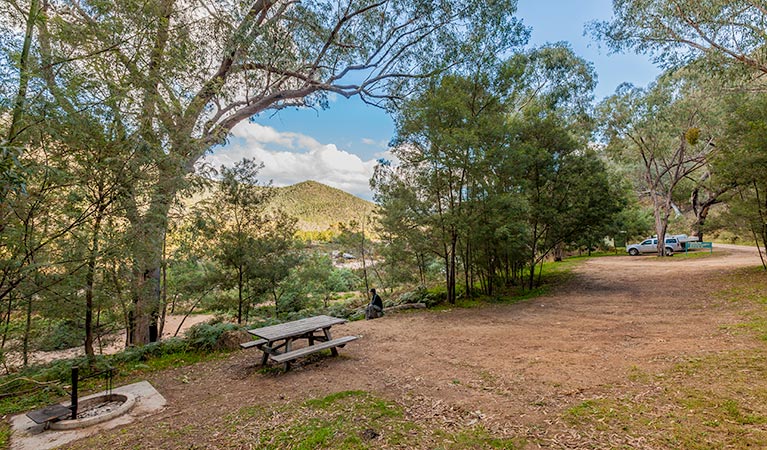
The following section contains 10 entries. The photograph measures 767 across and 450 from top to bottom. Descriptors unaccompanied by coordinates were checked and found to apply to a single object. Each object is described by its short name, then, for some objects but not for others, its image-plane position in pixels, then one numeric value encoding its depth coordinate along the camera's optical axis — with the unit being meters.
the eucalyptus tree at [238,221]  8.88
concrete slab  2.99
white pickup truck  18.97
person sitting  8.47
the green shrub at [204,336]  6.07
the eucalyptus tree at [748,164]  8.27
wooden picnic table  4.60
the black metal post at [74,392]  3.30
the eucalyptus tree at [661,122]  14.52
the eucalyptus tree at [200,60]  3.74
